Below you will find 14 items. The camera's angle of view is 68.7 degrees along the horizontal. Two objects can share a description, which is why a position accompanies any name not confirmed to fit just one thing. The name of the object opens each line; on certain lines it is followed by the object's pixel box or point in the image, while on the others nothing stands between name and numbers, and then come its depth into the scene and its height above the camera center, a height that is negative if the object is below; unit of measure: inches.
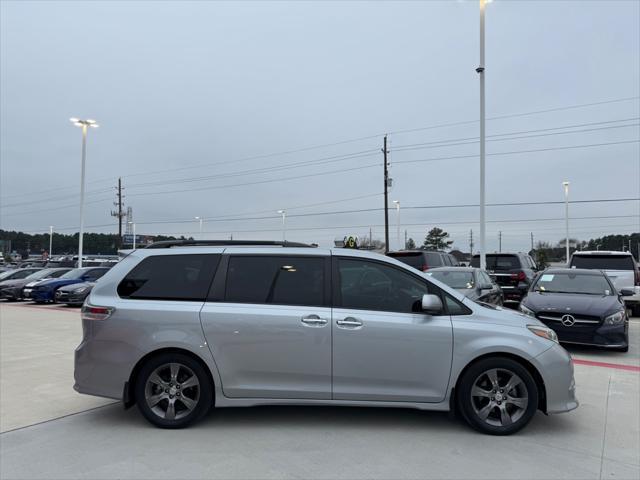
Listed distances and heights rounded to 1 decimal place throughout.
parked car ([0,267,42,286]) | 879.7 -33.6
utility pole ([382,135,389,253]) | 1227.1 +197.9
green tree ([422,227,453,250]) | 2723.9 +132.7
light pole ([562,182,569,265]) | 1499.0 +180.8
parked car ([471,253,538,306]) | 567.5 -13.3
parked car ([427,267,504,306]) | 401.1 -17.9
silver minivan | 171.5 -31.9
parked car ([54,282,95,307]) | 687.1 -53.3
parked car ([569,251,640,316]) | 511.2 -2.2
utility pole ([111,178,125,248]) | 2260.1 +269.1
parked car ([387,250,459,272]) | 548.9 +4.4
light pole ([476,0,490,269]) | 625.6 +166.4
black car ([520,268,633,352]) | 311.1 -33.0
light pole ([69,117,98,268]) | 1010.1 +260.1
